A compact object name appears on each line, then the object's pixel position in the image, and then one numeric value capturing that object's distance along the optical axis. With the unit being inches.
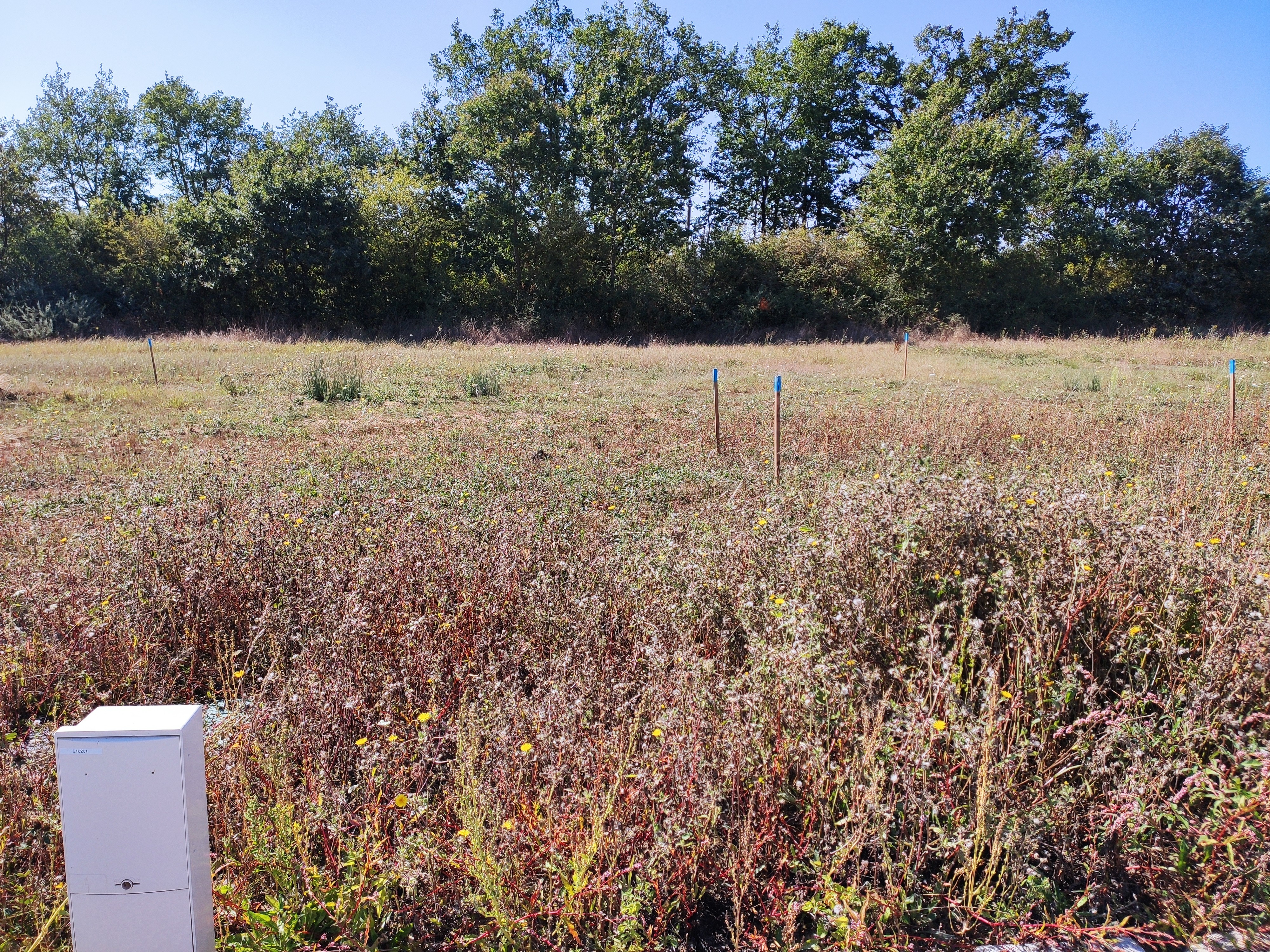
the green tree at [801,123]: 1433.3
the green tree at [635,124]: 1229.7
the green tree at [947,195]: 1165.1
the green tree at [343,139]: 1585.9
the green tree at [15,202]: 1173.7
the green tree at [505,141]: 1201.4
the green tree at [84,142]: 1593.3
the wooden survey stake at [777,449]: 291.7
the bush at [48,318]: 1009.5
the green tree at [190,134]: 1632.6
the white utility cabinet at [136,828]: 71.2
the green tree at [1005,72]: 1439.5
